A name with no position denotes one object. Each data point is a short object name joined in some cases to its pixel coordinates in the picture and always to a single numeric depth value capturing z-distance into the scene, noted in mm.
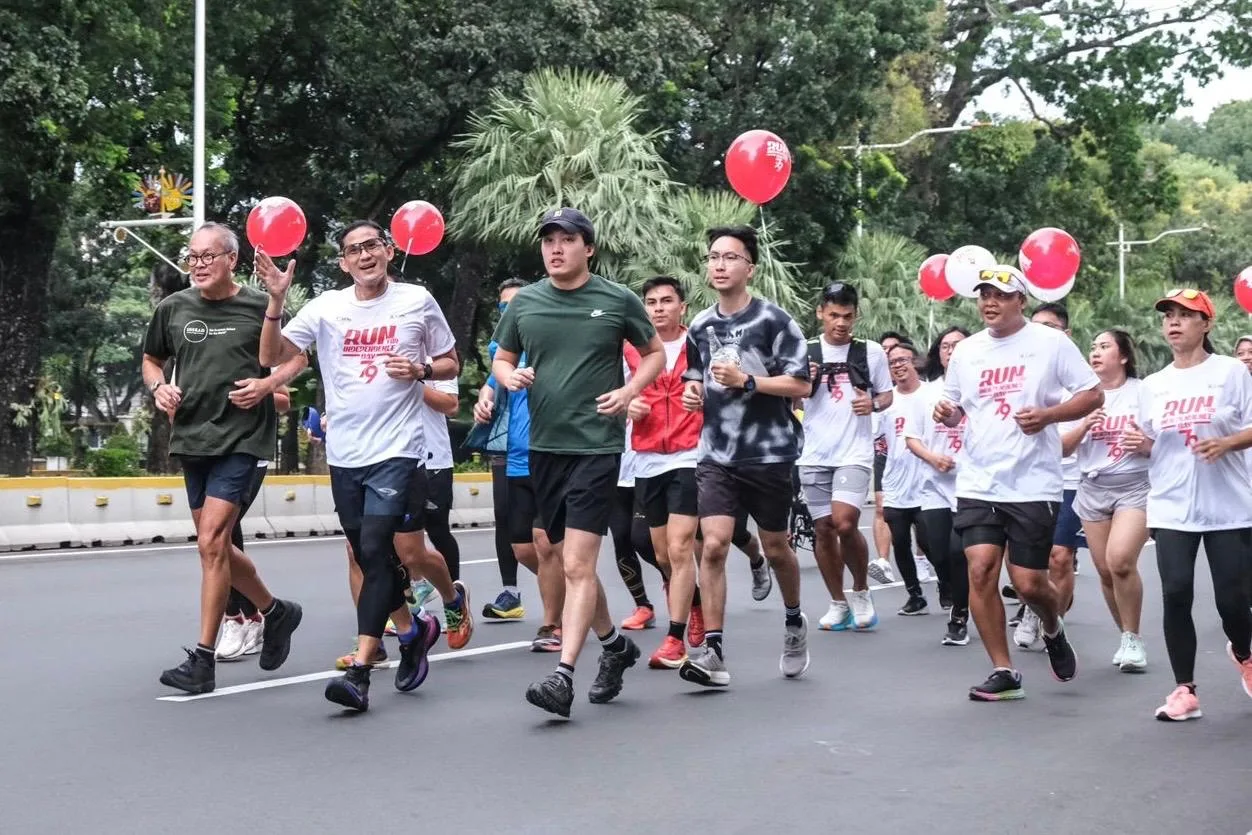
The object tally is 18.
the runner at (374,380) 7746
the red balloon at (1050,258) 14570
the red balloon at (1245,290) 14062
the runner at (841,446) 10789
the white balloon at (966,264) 15162
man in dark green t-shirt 7594
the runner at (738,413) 8453
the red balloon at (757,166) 16172
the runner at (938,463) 11625
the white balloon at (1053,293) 14112
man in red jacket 8922
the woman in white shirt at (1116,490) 9312
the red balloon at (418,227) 13555
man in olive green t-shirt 8055
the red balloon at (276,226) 12906
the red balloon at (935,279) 18469
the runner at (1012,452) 8164
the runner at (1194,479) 7844
